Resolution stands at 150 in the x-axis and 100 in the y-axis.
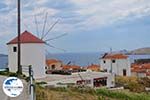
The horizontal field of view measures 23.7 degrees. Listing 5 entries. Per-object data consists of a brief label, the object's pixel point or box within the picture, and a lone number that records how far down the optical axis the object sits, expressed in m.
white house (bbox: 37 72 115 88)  27.10
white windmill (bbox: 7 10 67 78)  26.30
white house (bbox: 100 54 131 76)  46.91
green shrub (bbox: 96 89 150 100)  13.82
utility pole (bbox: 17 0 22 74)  15.52
